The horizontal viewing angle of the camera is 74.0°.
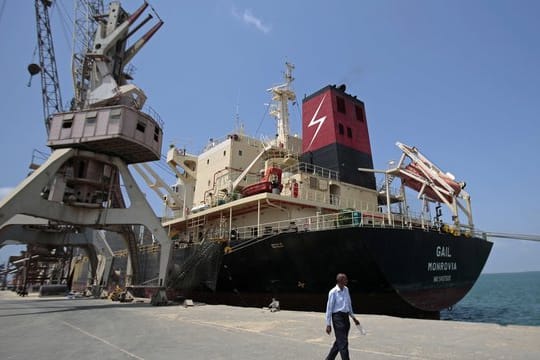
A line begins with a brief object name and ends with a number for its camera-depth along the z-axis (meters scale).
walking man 5.11
